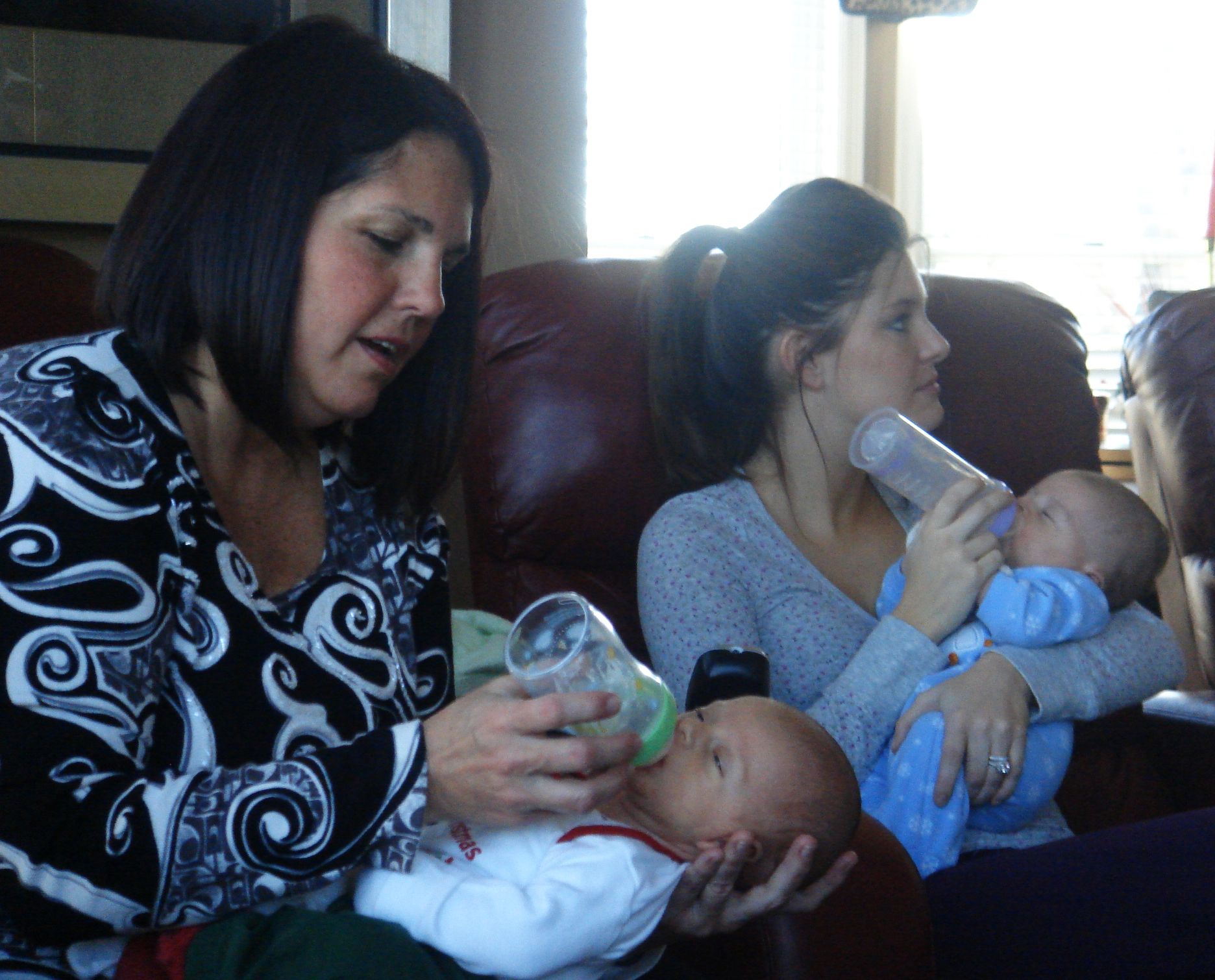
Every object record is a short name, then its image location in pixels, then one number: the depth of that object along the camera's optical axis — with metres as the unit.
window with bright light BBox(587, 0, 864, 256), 3.20
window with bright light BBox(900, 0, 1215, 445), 3.41
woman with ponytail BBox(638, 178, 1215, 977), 1.33
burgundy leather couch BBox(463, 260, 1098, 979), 1.86
